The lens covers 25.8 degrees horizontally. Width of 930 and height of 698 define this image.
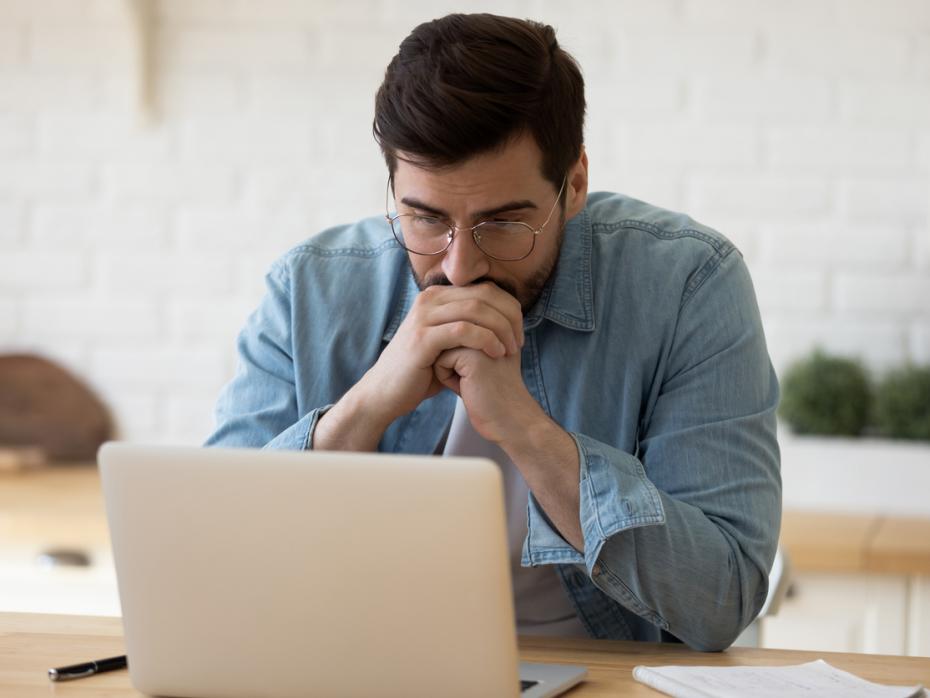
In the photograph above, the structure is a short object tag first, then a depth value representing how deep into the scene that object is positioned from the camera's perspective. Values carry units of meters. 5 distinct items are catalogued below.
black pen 1.52
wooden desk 1.50
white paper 1.46
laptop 1.37
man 1.65
